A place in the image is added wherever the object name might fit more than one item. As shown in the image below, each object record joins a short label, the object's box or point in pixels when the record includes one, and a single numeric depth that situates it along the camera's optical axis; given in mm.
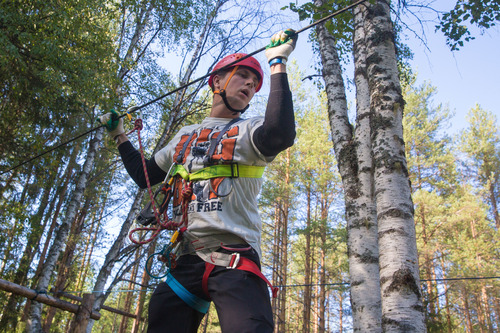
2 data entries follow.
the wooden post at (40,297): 5316
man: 1575
